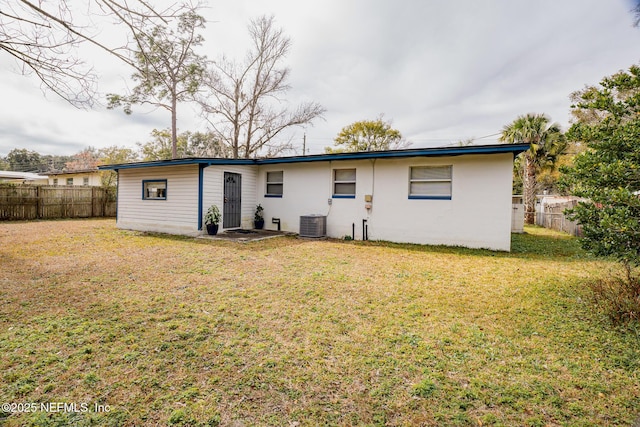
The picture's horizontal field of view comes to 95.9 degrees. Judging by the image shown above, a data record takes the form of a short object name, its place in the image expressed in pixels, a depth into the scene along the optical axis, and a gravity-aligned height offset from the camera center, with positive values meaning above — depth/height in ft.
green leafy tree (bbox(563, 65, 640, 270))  10.74 +1.68
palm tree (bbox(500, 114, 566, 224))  50.19 +13.22
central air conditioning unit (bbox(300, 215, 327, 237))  31.37 -1.90
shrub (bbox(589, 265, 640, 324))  10.67 -3.36
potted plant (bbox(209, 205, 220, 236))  31.83 -1.54
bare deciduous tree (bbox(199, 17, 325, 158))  63.52 +24.91
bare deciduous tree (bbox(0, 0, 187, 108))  11.60 +7.02
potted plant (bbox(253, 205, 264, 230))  37.11 -1.41
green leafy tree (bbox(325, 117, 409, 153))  89.56 +23.39
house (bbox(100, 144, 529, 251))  26.07 +1.68
